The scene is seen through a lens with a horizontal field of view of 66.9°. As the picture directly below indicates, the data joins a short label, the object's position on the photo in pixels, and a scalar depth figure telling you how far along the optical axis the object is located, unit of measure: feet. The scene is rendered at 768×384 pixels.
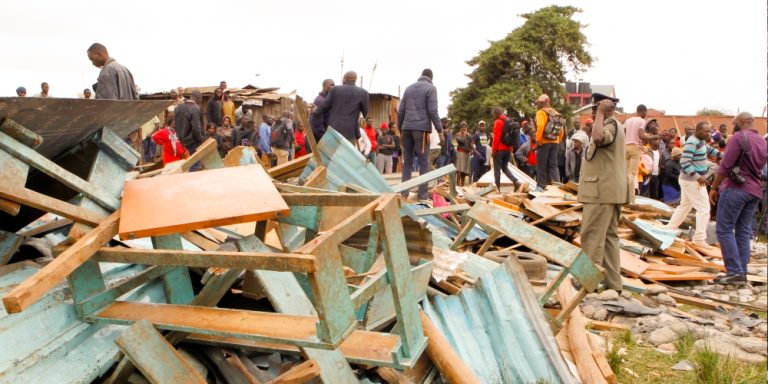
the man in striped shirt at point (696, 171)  27.73
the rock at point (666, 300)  20.92
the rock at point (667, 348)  15.44
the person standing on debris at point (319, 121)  28.25
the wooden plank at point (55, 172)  8.52
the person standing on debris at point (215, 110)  45.50
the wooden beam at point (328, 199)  9.27
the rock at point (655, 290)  21.97
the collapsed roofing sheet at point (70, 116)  8.58
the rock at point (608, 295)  20.04
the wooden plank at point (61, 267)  6.45
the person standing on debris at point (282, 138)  43.09
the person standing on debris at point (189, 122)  34.76
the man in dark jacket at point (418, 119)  28.58
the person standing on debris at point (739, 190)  22.31
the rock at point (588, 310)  18.49
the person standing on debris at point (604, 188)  19.70
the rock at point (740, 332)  17.97
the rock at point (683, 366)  14.10
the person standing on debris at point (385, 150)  53.01
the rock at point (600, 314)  18.29
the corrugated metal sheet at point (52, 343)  7.86
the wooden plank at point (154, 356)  7.76
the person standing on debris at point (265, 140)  42.83
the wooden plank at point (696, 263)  25.94
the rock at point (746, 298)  21.88
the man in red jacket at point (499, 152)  37.03
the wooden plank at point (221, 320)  7.41
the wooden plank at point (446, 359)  10.11
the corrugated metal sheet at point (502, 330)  11.58
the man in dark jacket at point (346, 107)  26.89
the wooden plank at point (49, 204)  8.25
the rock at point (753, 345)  16.20
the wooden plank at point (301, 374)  8.26
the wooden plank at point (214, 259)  6.38
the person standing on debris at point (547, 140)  33.37
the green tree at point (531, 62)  115.03
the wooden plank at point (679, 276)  24.22
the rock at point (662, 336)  16.21
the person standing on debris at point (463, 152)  49.80
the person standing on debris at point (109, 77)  19.86
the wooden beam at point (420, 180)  18.17
